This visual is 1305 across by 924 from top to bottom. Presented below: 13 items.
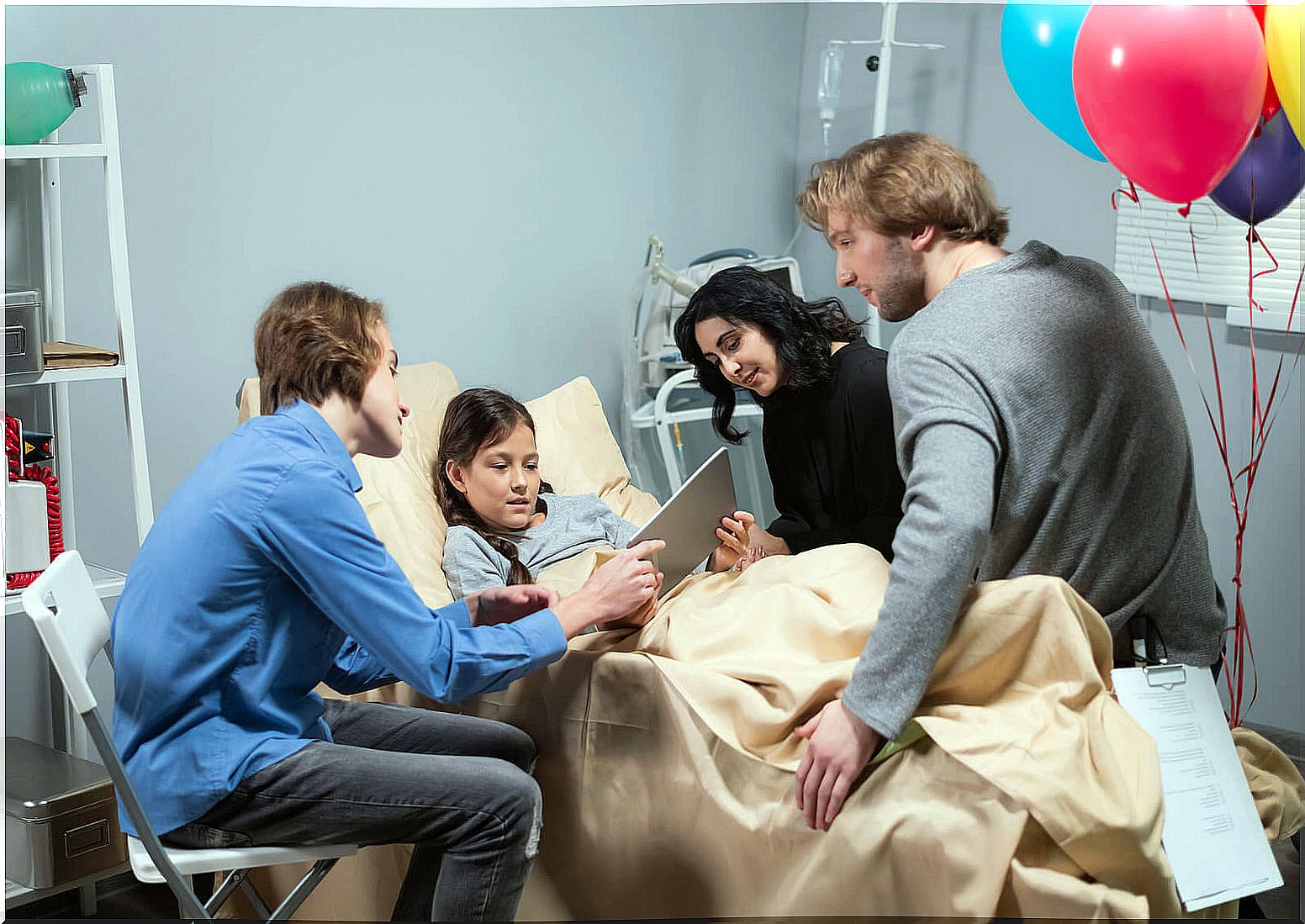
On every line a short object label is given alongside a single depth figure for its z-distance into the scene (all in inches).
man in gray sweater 52.6
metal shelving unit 78.0
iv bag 130.6
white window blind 103.5
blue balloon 67.8
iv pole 124.7
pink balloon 55.6
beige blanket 51.6
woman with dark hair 83.2
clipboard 56.7
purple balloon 71.5
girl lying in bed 88.0
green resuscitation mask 75.5
